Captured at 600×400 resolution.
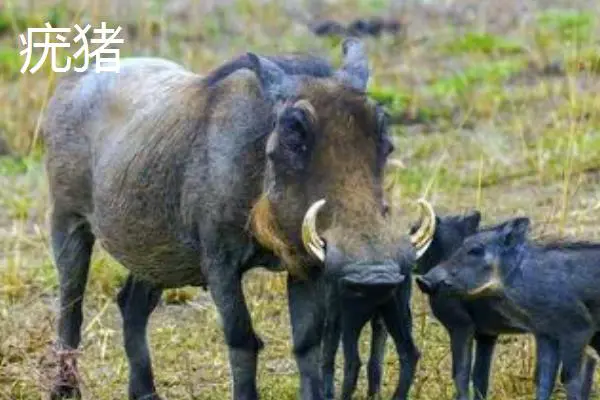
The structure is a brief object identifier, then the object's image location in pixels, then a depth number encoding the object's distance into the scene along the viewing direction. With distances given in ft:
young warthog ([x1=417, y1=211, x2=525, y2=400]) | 46.42
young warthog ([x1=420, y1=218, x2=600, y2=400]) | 45.03
